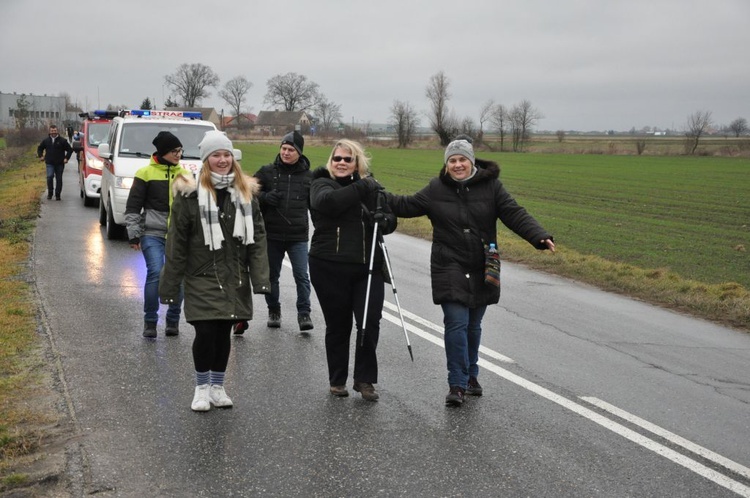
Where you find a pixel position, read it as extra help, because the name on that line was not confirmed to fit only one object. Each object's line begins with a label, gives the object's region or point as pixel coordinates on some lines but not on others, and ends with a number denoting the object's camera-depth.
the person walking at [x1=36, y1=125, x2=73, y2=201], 22.31
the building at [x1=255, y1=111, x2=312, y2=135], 150.62
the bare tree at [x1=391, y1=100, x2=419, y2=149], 108.94
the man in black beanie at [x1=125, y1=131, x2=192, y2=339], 8.01
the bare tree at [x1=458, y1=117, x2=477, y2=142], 101.36
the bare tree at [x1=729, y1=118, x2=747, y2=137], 138.88
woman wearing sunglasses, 6.02
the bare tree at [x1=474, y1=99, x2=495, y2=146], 94.55
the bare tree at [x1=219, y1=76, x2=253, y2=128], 152.88
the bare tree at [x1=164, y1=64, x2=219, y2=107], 142.12
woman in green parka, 5.75
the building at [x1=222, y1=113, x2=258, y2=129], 154.38
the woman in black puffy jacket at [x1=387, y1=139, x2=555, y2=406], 6.10
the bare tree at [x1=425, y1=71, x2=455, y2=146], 125.62
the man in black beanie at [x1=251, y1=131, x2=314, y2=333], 8.27
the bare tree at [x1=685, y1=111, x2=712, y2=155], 81.62
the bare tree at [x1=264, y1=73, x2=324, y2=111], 148.38
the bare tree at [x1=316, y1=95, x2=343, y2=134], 136.84
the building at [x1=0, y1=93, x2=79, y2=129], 151.62
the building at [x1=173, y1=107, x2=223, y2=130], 153.04
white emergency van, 14.56
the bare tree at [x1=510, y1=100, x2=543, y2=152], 107.56
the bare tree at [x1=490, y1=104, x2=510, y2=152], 116.36
